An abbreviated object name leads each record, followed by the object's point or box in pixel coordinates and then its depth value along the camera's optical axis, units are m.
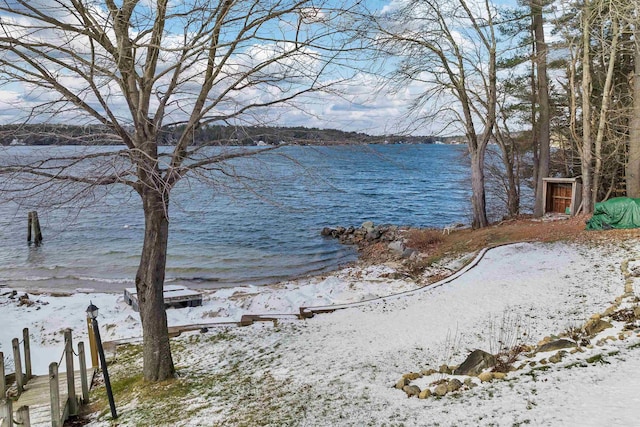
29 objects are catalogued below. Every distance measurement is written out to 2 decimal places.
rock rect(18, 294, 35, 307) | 12.73
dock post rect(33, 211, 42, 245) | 22.97
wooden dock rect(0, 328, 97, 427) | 4.94
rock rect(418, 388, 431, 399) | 4.68
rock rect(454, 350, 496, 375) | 5.14
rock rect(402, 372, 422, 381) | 5.26
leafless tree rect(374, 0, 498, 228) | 16.52
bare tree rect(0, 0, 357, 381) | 5.09
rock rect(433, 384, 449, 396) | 4.68
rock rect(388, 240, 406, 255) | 18.48
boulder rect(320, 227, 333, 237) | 24.38
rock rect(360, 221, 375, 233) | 24.19
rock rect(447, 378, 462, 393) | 4.71
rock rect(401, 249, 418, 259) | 17.21
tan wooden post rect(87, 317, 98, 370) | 7.43
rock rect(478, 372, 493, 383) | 4.82
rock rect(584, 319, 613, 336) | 5.83
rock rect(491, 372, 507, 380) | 4.81
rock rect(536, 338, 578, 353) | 5.38
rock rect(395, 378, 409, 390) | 5.04
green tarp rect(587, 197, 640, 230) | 12.66
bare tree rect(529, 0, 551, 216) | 18.16
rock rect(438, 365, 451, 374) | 5.32
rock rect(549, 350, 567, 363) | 4.97
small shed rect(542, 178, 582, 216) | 18.52
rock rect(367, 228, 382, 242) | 22.92
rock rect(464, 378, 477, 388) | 4.74
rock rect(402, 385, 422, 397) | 4.79
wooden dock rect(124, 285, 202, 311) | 11.56
